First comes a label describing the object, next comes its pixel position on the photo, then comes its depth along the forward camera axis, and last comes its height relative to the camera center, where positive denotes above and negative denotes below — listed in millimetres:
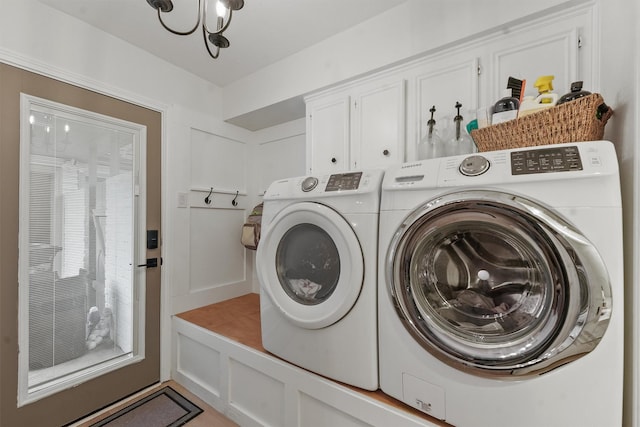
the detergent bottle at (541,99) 1078 +464
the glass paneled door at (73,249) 1428 -232
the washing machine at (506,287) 772 -249
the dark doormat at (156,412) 1619 -1269
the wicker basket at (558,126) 891 +317
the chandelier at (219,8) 961 +739
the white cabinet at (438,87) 1210 +702
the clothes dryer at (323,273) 1141 -294
